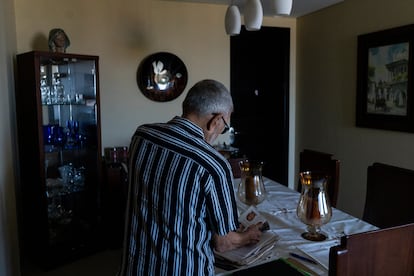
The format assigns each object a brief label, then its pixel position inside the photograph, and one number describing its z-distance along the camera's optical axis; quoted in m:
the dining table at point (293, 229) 1.45
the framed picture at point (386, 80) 2.98
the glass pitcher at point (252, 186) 1.87
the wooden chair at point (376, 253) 1.04
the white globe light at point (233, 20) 2.36
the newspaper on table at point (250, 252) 1.41
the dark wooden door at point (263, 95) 4.16
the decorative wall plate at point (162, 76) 3.65
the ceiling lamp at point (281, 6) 1.95
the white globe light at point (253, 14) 2.12
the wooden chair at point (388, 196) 1.94
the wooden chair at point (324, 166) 2.43
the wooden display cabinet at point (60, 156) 3.01
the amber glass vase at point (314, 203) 1.59
